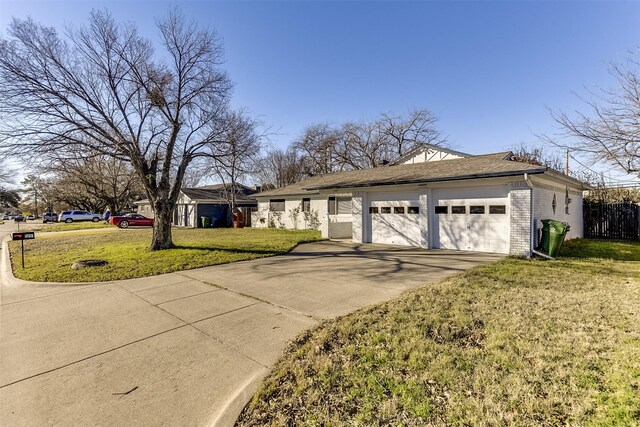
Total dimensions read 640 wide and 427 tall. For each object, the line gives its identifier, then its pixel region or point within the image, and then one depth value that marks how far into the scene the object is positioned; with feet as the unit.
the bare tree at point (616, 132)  26.37
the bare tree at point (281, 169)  131.34
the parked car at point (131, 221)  89.61
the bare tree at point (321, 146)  119.14
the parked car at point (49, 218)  139.95
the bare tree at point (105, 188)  103.19
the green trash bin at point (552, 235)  29.40
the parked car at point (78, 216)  126.93
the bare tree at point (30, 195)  196.03
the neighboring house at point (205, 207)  88.89
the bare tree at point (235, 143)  41.01
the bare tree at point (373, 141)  117.08
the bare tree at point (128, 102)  32.01
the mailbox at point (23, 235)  25.38
